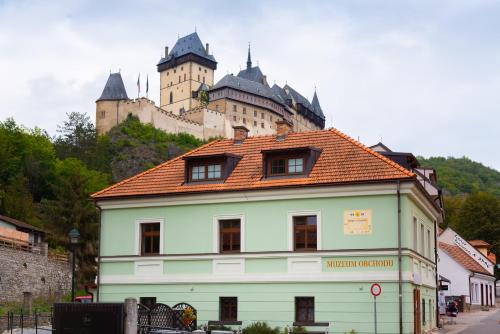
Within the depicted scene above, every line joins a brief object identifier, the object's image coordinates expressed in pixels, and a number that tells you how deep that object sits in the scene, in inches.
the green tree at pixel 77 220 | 2581.2
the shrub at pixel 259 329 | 984.9
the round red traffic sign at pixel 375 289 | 972.6
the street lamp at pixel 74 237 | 1080.2
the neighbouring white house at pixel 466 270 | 1993.1
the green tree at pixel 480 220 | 3157.0
